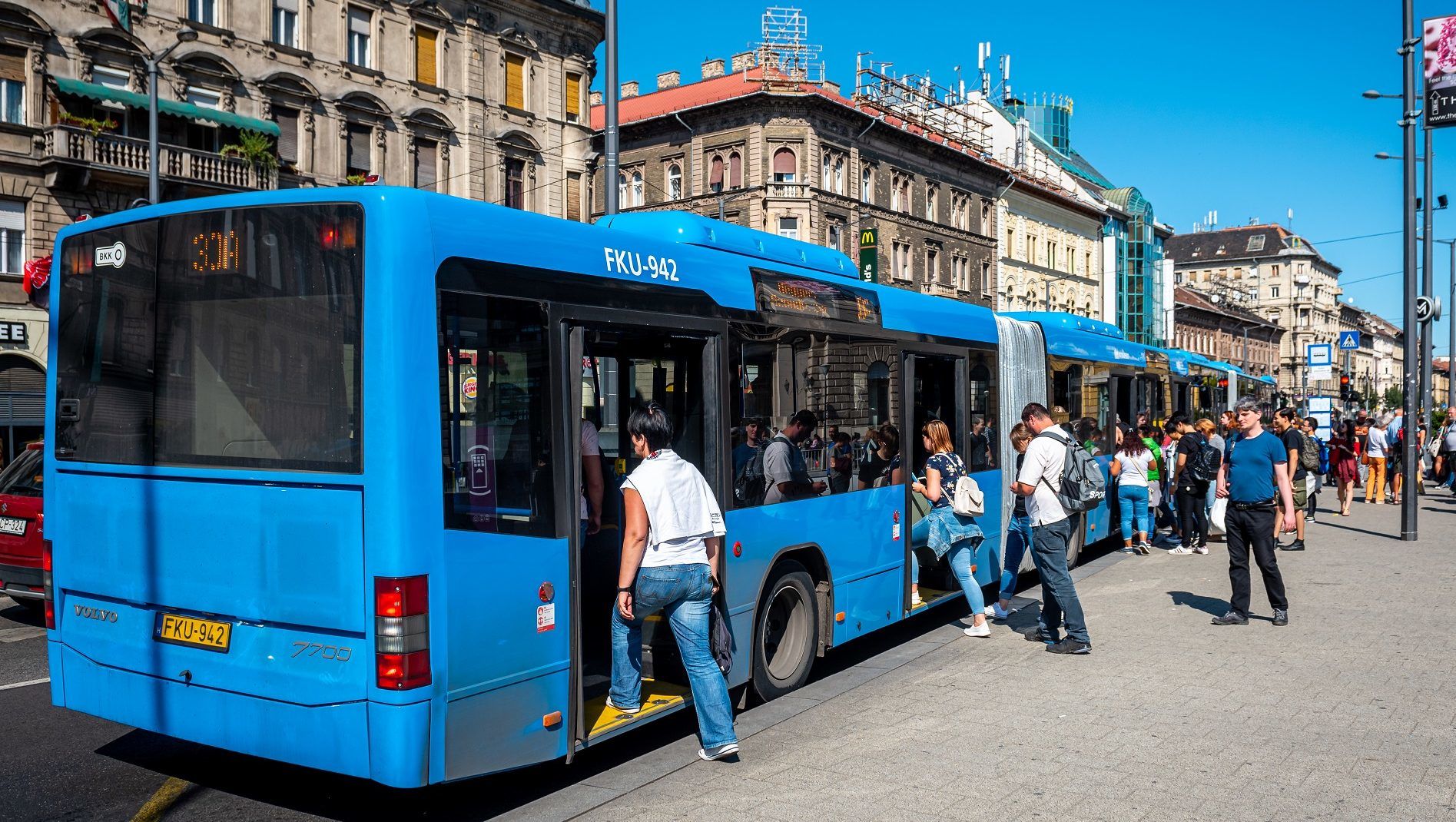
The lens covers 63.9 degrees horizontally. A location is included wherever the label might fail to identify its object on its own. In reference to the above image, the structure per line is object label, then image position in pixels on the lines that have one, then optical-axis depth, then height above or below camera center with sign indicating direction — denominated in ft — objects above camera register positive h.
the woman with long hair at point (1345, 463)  70.23 -3.80
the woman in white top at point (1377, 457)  75.66 -3.66
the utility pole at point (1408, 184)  52.54 +9.92
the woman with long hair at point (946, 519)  30.07 -3.02
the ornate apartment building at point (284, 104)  86.38 +26.22
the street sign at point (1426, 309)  63.41 +5.11
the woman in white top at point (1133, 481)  48.55 -3.31
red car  32.71 -3.94
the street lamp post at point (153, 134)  72.78 +17.18
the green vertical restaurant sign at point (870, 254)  154.61 +20.27
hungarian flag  88.44 +30.09
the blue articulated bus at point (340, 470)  15.16 -0.92
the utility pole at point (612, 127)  44.11 +10.63
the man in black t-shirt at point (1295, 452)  50.39 -2.18
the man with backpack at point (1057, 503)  28.96 -2.51
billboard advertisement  51.65 +14.89
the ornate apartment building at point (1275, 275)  415.64 +45.85
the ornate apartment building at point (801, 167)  155.53 +33.69
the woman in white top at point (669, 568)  18.81 -2.69
